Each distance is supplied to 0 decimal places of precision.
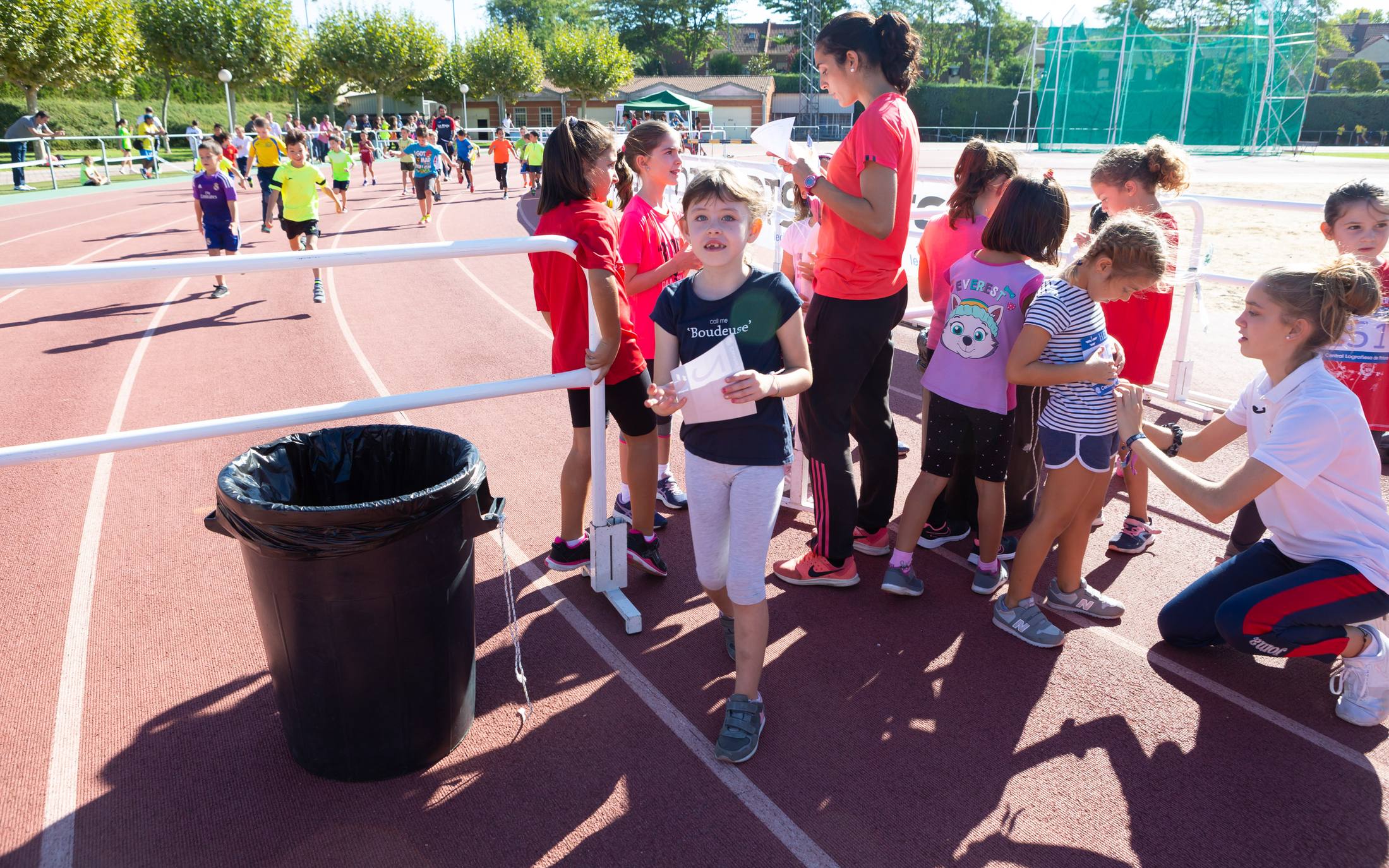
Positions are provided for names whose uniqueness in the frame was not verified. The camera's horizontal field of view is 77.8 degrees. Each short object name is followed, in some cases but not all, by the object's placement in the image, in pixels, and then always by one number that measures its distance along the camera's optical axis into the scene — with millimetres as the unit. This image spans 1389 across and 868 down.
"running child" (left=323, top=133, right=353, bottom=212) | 17297
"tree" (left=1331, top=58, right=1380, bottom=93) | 62000
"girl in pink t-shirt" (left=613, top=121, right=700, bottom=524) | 3875
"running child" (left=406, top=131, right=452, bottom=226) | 17562
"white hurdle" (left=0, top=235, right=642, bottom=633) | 2594
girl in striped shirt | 3205
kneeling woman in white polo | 2811
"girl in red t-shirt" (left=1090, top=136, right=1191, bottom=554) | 4152
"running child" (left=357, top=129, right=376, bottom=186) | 27703
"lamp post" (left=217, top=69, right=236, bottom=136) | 30156
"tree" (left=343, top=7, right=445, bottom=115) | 56188
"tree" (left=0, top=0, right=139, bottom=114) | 28172
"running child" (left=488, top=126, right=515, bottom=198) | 24156
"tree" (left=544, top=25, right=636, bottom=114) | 68438
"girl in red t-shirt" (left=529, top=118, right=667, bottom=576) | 3328
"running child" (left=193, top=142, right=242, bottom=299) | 10078
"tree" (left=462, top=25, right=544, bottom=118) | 66688
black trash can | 2404
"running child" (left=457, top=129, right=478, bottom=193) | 26406
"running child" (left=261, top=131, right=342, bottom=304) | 11039
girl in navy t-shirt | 2744
